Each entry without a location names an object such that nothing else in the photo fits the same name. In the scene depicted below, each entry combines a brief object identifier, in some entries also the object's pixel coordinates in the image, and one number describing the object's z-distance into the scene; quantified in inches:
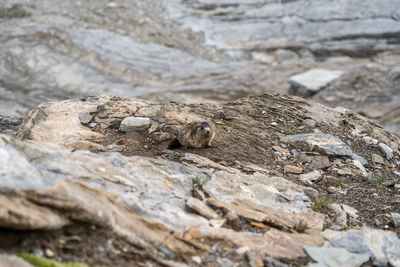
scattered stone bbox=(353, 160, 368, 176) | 639.6
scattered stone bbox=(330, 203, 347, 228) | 466.4
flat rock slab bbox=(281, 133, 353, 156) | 673.6
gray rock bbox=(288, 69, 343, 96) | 1860.2
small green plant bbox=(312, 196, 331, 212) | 481.1
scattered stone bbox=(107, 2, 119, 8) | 2204.7
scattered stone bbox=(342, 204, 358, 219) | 491.8
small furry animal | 591.5
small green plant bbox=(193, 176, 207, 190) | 460.1
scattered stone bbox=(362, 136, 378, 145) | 741.9
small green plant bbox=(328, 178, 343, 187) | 578.9
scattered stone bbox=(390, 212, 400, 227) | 485.3
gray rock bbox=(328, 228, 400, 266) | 389.7
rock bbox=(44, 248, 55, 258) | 304.6
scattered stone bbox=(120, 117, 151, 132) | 625.6
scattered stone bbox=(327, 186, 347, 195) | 558.6
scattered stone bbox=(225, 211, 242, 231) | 406.3
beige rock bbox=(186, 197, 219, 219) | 406.9
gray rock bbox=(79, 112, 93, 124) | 647.4
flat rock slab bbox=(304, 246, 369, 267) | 370.3
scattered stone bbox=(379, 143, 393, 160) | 716.7
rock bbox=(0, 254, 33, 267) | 281.6
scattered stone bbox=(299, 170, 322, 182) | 584.3
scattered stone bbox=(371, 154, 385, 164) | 690.2
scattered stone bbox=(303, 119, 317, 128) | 762.2
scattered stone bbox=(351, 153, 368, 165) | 672.7
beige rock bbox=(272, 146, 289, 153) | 658.8
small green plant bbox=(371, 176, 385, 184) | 608.4
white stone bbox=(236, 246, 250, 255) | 364.5
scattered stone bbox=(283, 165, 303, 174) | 602.5
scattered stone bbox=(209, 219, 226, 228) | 394.0
